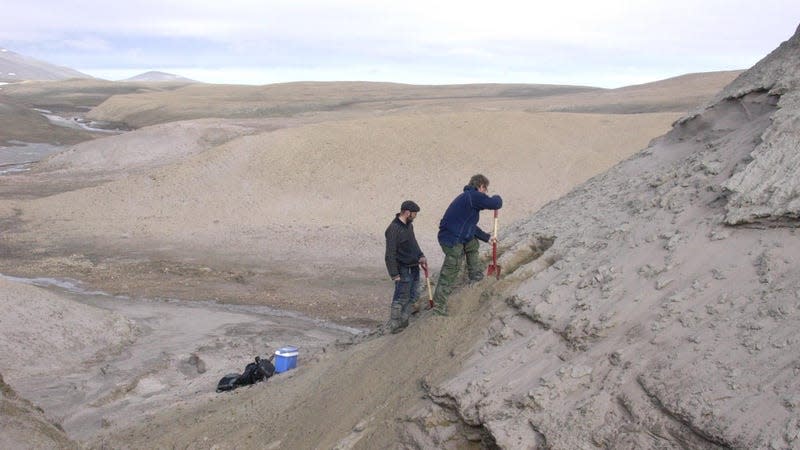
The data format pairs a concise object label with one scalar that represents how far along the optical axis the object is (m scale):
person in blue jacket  6.83
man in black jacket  7.52
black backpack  8.81
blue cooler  8.95
